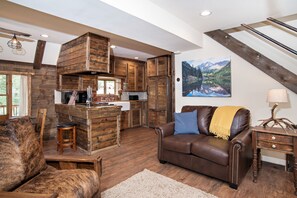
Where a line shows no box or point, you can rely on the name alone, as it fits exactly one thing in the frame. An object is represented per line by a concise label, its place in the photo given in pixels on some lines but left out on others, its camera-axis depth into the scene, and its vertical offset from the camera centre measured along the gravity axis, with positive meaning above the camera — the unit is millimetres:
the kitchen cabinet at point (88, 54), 3178 +880
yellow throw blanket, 2693 -408
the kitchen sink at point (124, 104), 5280 -227
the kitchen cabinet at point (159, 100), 5086 -100
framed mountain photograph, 3309 +421
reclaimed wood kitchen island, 3297 -591
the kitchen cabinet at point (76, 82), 4312 +412
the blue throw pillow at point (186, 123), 2994 -480
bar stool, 3377 -859
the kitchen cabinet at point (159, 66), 5035 +985
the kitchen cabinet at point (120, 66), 5363 +1014
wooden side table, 2034 -573
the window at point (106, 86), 5594 +384
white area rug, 1972 -1164
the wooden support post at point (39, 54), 3807 +1033
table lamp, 2281 -5
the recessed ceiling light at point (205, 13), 2545 +1324
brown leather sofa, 2115 -757
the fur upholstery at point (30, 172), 1314 -659
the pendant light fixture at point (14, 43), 3036 +1004
